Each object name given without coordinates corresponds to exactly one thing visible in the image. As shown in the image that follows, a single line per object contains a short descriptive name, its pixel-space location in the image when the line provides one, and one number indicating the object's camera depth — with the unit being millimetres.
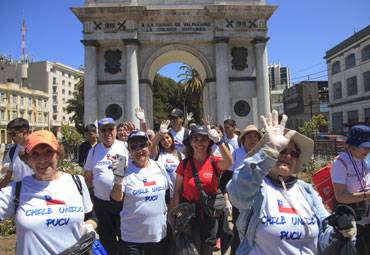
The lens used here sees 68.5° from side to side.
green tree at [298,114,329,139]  19338
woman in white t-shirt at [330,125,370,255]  3234
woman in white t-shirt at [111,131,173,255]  3129
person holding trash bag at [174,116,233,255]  3381
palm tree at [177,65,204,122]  31547
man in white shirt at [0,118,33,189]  4125
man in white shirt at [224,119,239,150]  7066
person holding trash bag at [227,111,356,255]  1957
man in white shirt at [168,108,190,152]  5922
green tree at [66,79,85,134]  41156
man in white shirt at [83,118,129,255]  4293
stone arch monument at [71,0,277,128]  16609
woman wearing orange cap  2215
